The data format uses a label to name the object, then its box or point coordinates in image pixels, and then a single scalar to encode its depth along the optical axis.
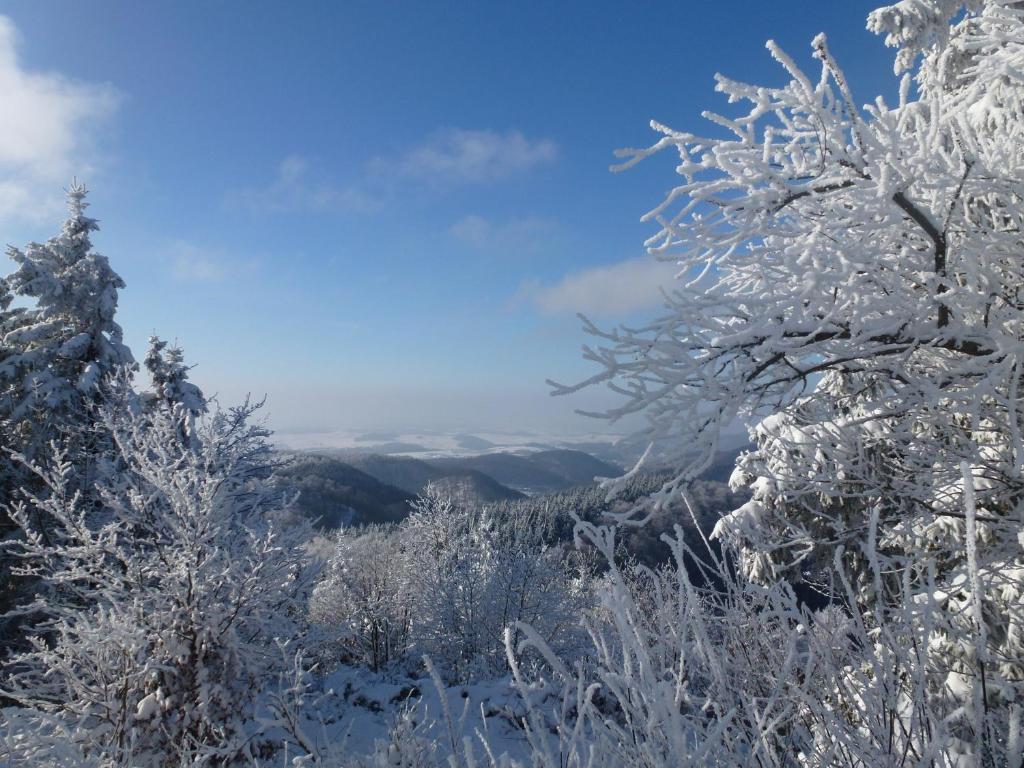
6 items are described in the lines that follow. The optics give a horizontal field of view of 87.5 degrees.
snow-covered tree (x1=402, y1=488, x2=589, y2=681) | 21.52
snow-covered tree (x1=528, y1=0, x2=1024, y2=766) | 3.06
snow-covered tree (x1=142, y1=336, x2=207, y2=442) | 16.36
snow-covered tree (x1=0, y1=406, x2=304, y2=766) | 6.33
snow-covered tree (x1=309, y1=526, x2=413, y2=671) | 21.70
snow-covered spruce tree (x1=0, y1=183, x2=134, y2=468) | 12.94
